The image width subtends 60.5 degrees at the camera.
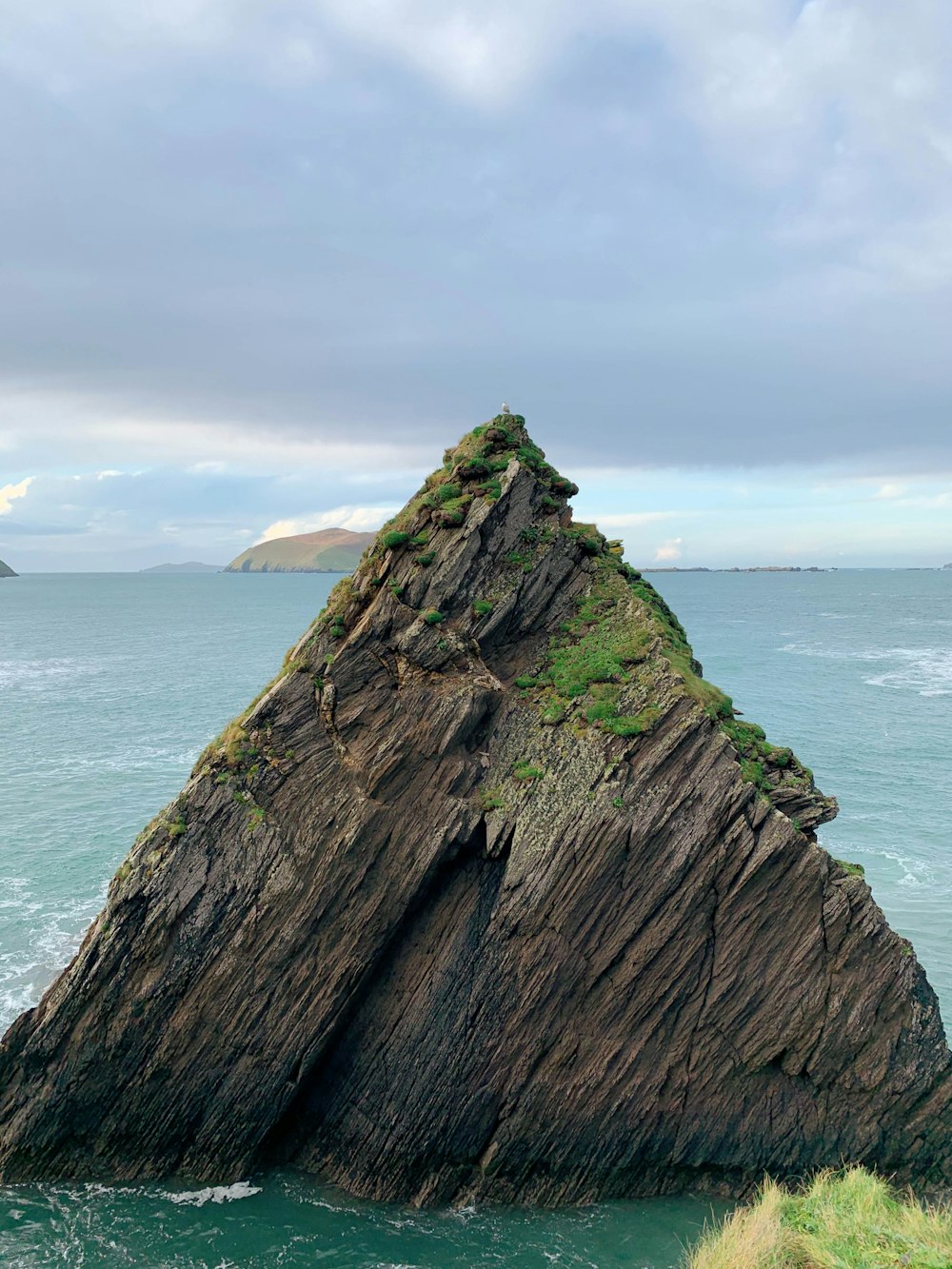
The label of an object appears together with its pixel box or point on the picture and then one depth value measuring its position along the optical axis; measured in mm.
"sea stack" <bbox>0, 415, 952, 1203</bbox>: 22812
